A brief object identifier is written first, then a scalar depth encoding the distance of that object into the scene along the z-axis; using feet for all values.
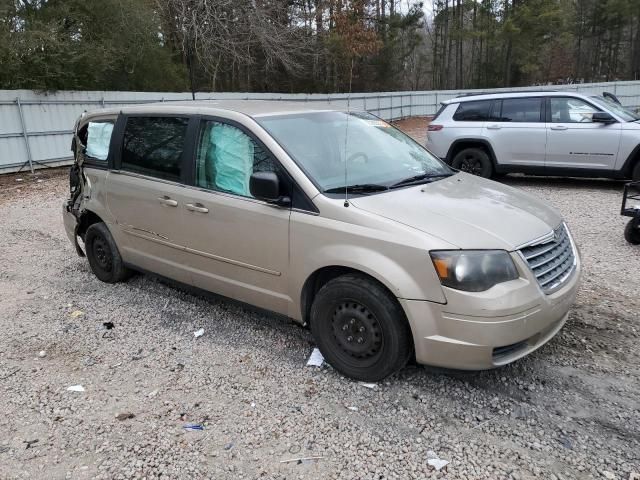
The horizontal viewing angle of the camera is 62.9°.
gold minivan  9.69
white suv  28.43
